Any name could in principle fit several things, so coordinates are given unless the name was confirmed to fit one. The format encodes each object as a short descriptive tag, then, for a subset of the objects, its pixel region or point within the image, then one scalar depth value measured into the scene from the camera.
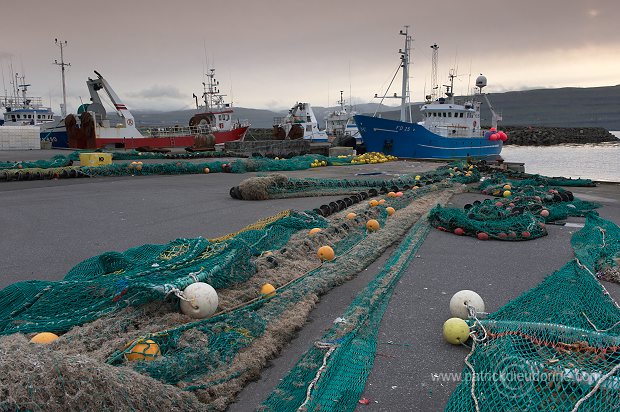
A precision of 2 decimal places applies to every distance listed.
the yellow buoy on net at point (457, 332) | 2.92
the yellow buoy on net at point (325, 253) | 4.48
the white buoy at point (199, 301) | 2.88
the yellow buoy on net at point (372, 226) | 5.77
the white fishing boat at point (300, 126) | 38.78
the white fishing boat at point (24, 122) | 28.36
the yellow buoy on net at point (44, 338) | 2.47
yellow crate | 14.92
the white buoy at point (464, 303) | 3.18
